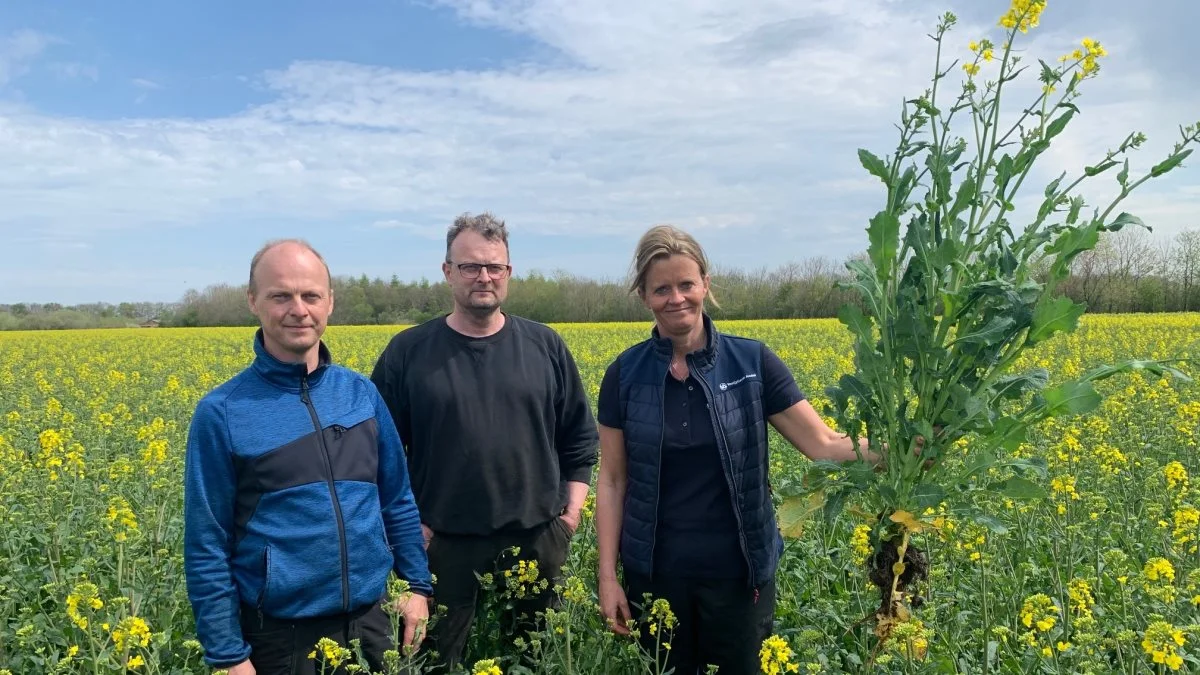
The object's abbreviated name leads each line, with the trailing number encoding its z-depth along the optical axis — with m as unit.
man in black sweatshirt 3.44
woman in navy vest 2.81
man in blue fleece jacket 2.47
